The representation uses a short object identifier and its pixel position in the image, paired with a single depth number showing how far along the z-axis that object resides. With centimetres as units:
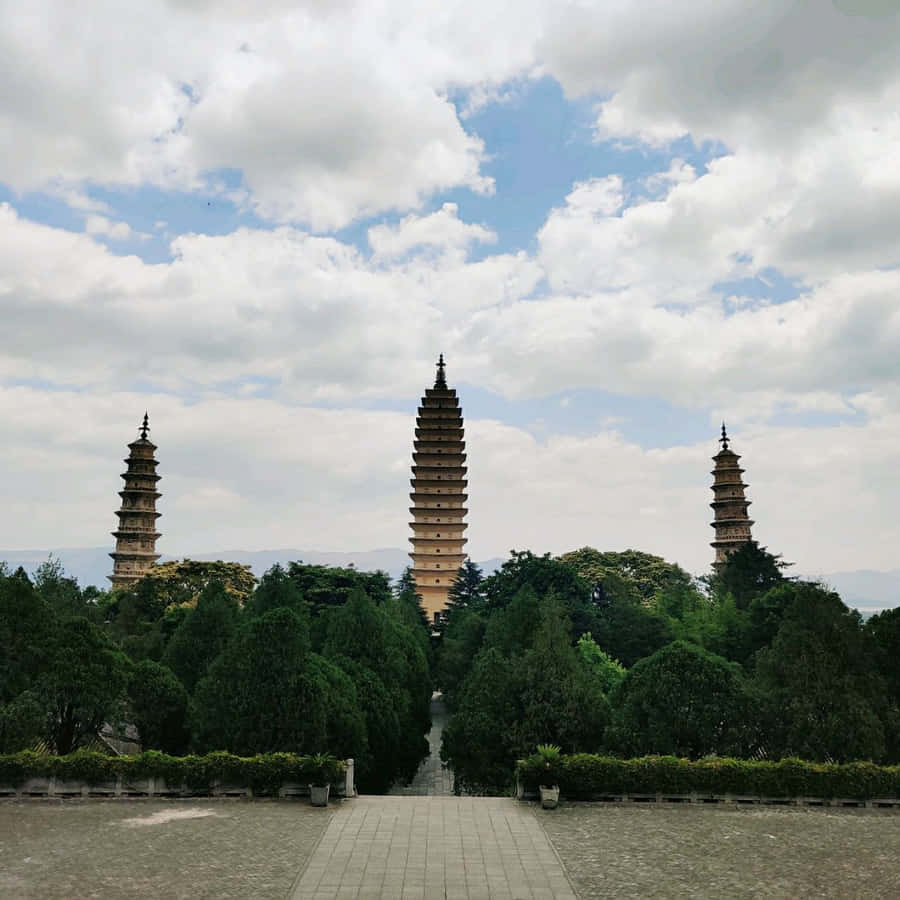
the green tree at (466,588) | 6831
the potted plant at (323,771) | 2030
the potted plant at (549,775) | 2011
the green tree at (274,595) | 3381
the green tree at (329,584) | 6378
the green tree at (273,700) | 2220
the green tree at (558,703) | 2391
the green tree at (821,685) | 2242
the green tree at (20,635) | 2334
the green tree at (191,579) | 5888
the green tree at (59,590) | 3753
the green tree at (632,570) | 7750
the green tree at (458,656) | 4341
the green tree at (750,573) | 5212
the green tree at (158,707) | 2588
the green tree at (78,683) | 2328
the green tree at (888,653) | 2324
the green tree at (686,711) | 2245
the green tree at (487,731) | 2447
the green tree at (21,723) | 2159
